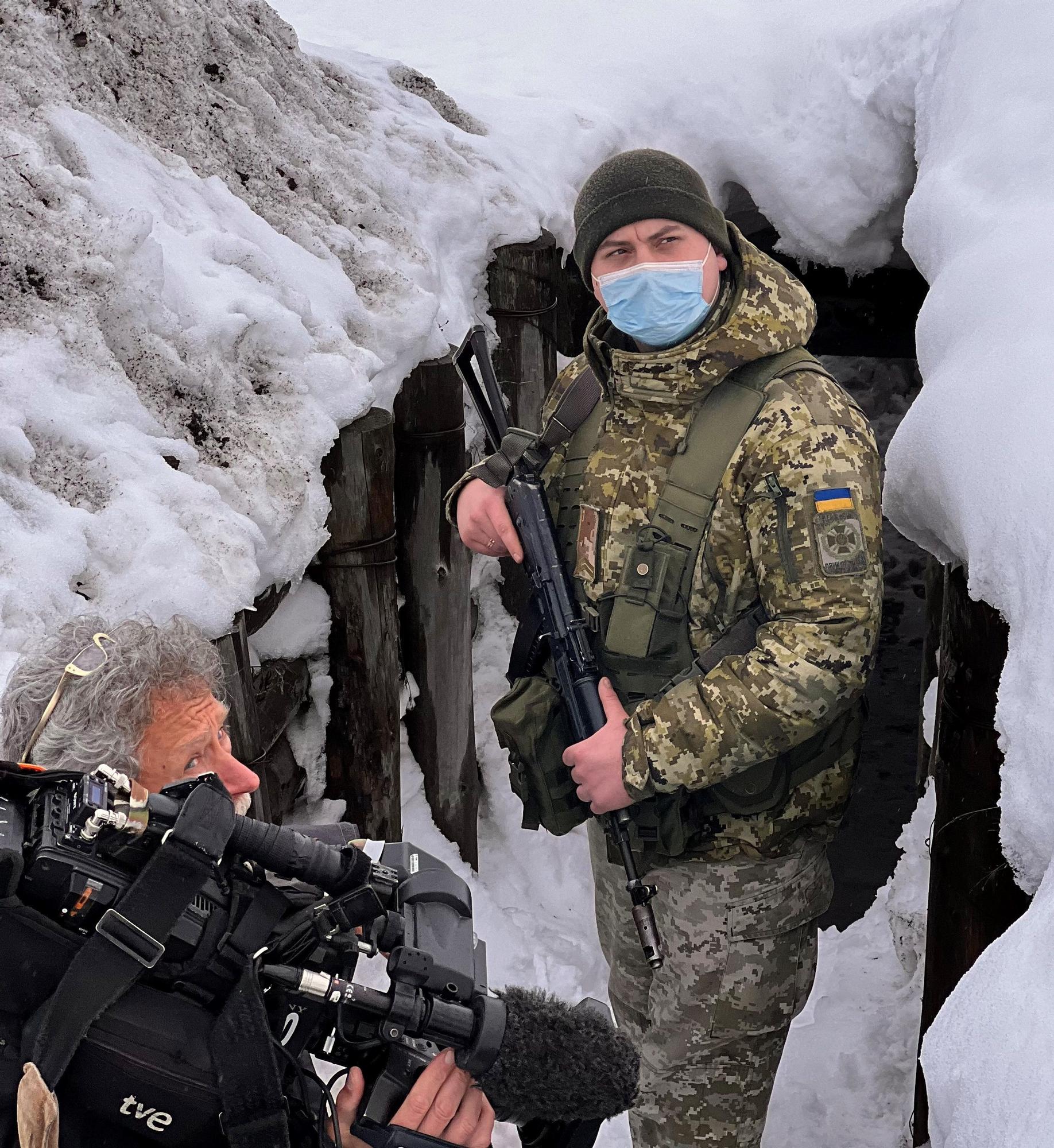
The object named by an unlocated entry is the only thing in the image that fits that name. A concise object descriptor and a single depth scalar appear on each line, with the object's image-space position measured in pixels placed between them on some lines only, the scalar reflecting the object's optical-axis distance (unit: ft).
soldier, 7.38
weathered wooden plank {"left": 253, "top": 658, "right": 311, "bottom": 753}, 10.41
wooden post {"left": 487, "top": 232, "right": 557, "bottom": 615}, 14.42
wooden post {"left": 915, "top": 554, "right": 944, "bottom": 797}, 15.11
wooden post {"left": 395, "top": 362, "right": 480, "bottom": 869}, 12.48
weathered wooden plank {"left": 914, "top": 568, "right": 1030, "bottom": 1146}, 7.93
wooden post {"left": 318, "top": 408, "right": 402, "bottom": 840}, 10.98
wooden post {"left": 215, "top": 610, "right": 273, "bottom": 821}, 8.46
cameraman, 5.17
